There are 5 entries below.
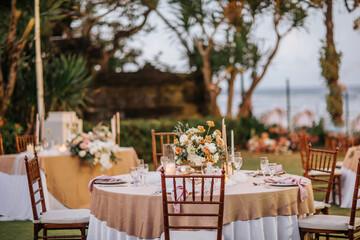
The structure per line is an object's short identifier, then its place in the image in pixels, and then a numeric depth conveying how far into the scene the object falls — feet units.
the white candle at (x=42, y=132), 20.22
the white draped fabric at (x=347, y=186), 19.71
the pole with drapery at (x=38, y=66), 24.67
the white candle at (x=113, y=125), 19.92
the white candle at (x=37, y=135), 18.99
